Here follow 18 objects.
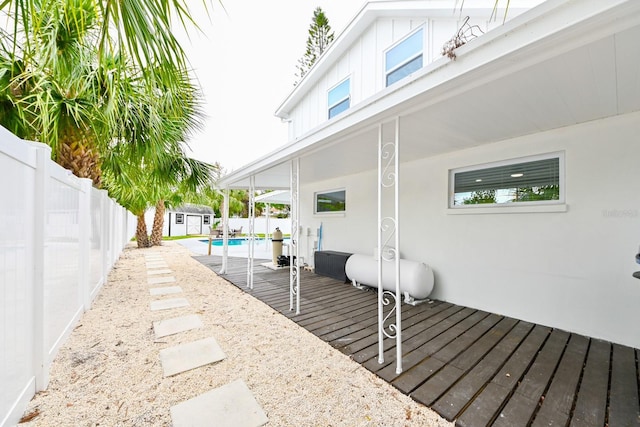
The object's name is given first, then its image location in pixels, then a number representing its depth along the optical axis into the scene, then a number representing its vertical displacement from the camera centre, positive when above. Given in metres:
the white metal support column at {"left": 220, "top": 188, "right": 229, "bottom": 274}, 7.06 -0.70
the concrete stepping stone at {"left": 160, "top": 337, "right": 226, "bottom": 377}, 2.56 -1.46
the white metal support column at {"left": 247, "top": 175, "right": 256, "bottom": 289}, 5.77 -0.23
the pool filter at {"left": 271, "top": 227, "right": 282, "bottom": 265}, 8.29 -0.90
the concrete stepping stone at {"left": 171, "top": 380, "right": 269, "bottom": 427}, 1.87 -1.46
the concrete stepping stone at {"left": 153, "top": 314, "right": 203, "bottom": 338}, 3.35 -1.47
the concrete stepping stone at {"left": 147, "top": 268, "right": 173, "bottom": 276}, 6.86 -1.48
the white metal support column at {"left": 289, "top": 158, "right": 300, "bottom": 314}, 4.05 -0.14
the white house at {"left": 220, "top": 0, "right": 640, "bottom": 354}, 1.82 +0.91
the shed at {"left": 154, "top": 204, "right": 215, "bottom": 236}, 22.36 -0.44
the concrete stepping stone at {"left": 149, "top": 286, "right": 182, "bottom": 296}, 5.11 -1.48
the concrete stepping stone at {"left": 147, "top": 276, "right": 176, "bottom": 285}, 5.93 -1.48
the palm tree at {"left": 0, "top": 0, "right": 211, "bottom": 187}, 1.30 +1.17
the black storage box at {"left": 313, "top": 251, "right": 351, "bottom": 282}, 6.10 -1.18
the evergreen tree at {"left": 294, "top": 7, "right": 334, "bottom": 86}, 12.30 +8.53
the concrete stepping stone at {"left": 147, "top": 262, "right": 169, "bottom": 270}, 7.84 -1.48
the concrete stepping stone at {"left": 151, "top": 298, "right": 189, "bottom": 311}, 4.29 -1.48
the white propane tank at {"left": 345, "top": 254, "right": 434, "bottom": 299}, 4.37 -1.08
